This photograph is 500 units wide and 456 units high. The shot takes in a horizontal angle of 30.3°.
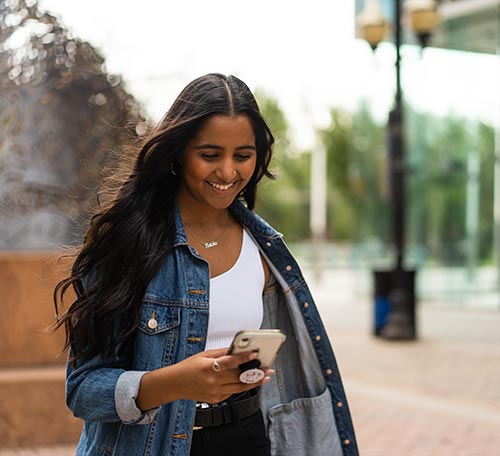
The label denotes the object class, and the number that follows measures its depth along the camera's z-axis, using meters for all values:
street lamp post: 12.69
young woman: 2.11
